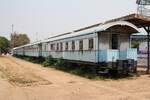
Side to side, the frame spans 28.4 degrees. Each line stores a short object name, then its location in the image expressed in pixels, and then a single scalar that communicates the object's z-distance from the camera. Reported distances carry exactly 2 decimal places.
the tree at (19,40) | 114.94
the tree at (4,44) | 100.83
